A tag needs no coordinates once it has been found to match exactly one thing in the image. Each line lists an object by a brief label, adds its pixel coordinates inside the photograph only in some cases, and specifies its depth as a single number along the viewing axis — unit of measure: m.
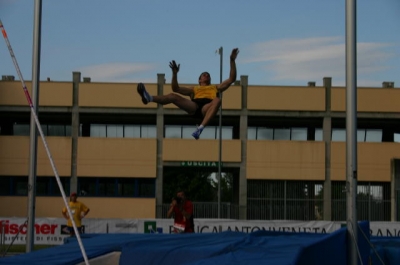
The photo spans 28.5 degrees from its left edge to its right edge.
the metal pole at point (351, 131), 11.73
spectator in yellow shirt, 20.88
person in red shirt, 17.14
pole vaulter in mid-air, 10.85
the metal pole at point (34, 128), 16.64
